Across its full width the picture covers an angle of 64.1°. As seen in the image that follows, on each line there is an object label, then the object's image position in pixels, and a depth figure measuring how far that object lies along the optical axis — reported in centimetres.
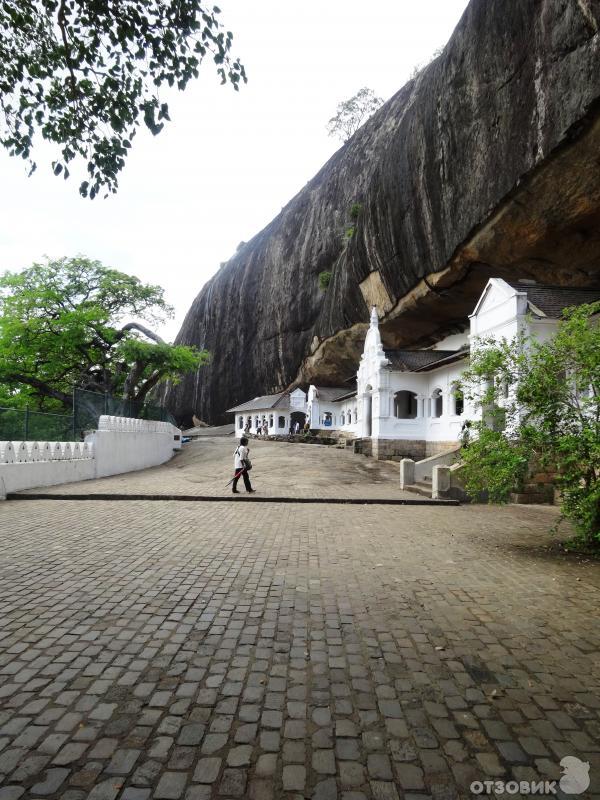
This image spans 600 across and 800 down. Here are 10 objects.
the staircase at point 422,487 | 1330
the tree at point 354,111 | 4615
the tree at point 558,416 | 637
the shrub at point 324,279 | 3737
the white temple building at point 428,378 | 1477
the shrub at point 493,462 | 683
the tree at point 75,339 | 2392
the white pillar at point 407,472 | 1493
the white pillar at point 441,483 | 1248
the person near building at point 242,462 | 1272
